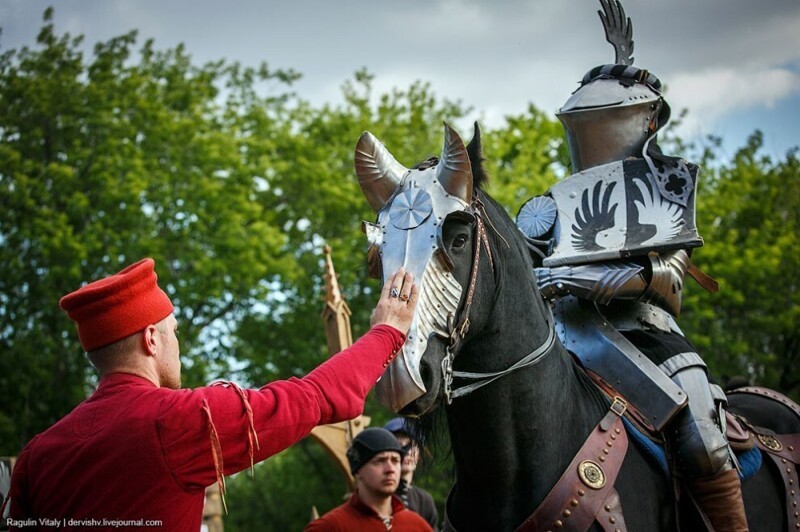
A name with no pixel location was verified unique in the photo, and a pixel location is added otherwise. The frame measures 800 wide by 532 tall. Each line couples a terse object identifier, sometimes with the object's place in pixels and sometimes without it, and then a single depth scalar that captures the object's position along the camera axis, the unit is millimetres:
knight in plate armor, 4398
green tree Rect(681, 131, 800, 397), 22250
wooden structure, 7578
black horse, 3824
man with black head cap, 5910
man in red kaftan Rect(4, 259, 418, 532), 2684
